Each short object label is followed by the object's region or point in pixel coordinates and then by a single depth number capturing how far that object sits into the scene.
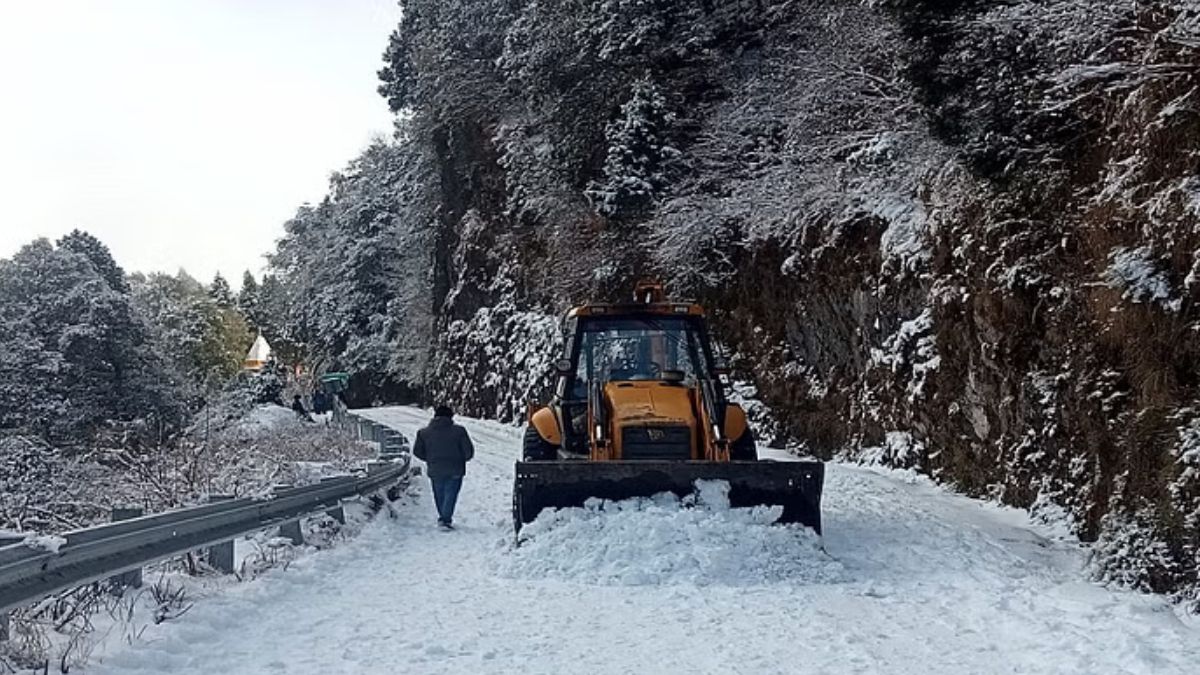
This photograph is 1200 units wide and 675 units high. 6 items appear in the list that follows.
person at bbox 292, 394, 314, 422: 41.39
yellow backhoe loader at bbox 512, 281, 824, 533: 10.54
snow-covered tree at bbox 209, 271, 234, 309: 104.31
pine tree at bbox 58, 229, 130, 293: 48.24
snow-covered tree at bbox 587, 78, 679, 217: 26.03
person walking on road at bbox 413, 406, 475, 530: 13.79
